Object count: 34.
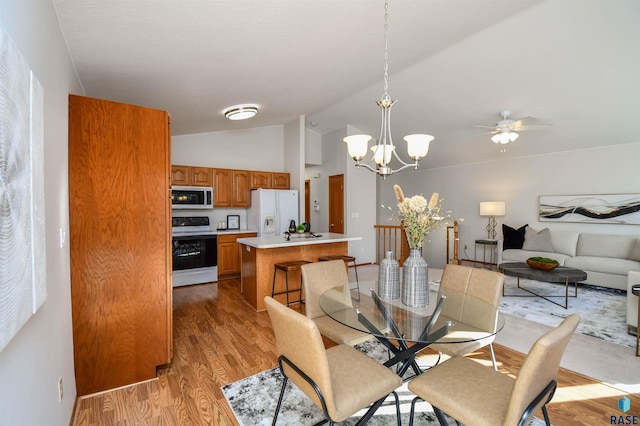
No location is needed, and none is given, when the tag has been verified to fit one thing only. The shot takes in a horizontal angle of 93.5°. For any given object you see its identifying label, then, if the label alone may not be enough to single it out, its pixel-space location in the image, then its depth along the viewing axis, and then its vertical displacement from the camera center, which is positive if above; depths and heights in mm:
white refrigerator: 5594 -55
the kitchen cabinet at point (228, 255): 5391 -866
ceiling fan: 4267 +1126
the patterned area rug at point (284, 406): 1878 -1329
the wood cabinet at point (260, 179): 5969 +557
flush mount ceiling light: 4258 +1382
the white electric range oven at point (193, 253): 4867 -753
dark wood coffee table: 3934 -924
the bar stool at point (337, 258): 4115 -701
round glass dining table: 1630 -687
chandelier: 2145 +434
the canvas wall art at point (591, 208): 4959 -38
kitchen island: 3854 -672
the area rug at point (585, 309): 3197 -1329
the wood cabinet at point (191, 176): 5176 +564
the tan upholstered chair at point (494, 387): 1169 -886
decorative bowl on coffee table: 4156 -802
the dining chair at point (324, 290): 2125 -675
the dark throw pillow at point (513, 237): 6016 -634
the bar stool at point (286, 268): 3667 -749
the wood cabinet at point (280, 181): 6176 +551
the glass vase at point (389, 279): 2086 -504
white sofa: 4641 -848
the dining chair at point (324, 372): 1331 -880
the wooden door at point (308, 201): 7855 +162
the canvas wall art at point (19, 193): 820 +48
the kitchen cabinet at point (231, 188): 5586 +370
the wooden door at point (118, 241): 2041 -242
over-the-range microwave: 5059 +181
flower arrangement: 1915 -72
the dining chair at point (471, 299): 1871 -659
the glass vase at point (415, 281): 1945 -486
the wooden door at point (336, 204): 6645 +68
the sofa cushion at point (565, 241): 5434 -652
